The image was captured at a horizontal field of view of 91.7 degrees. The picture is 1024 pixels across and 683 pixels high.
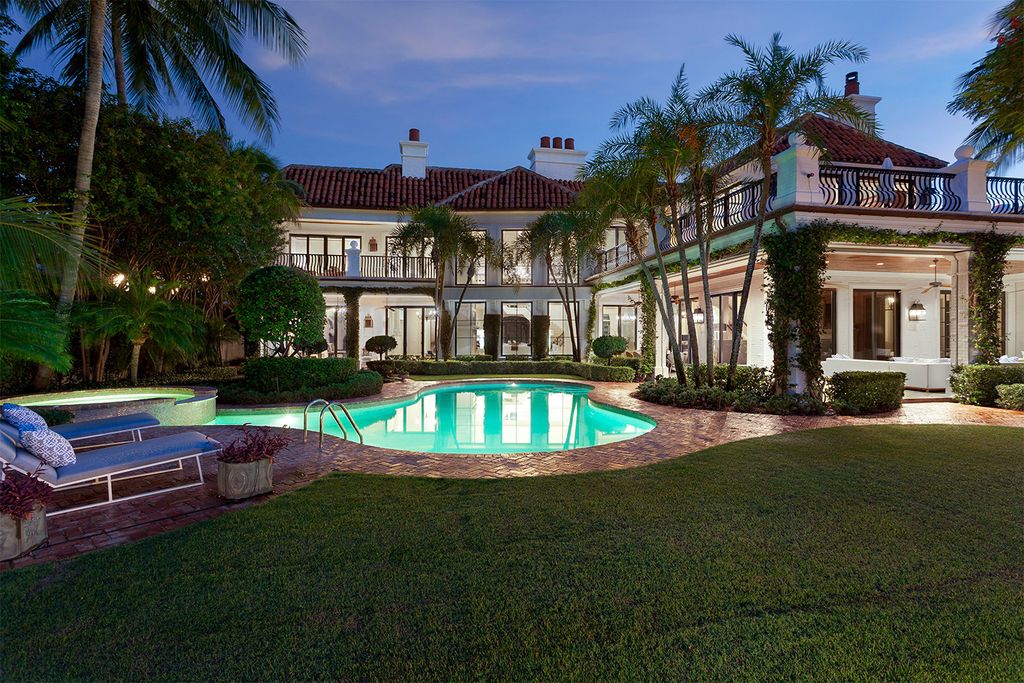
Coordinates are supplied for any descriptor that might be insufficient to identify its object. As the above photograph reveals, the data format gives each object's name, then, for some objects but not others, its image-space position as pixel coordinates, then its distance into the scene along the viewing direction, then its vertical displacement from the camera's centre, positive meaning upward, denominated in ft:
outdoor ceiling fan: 43.91 +5.95
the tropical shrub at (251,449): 14.32 -3.11
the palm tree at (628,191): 34.60 +10.92
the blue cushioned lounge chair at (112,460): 12.08 -3.15
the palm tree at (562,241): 50.36 +11.47
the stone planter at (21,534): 10.36 -4.05
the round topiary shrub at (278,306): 34.91 +2.66
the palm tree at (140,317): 31.22 +1.80
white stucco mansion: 34.14 +8.42
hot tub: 25.25 -3.15
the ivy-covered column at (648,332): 51.88 +0.93
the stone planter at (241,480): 14.08 -3.88
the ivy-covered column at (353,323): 65.10 +2.65
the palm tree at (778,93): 28.55 +14.48
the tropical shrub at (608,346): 55.62 -0.56
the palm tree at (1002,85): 26.73 +14.82
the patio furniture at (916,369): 41.32 -2.54
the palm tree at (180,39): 35.04 +22.49
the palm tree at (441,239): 57.57 +12.25
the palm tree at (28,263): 12.46 +2.21
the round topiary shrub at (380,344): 62.23 -0.20
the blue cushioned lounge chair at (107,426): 17.31 -2.97
